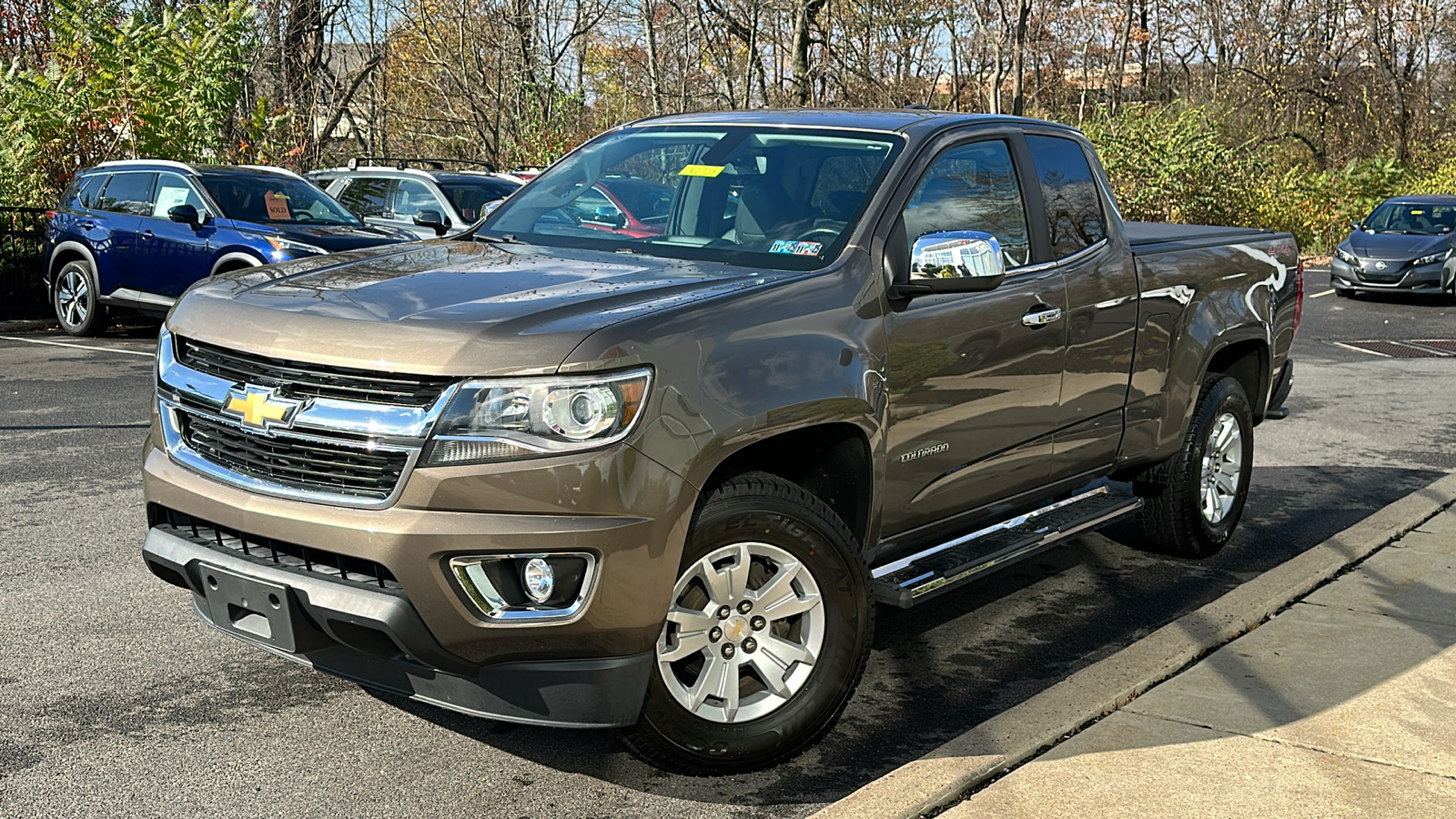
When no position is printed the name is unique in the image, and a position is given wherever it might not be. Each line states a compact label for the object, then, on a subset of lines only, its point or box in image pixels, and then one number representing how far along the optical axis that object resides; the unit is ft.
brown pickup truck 11.57
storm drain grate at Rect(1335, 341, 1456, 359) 51.34
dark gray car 70.13
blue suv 44.50
